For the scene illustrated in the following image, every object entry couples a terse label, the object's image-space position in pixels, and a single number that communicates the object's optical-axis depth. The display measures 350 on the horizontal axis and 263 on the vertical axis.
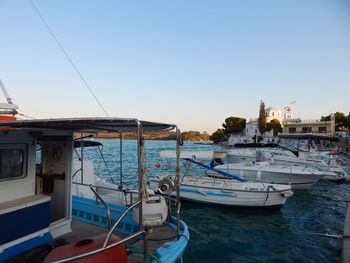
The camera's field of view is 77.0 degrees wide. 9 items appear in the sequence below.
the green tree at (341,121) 71.62
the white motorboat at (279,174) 15.68
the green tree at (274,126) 91.31
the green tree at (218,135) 112.38
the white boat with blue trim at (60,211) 3.26
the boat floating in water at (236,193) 11.35
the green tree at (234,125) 106.25
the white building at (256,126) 98.06
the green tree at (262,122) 97.06
